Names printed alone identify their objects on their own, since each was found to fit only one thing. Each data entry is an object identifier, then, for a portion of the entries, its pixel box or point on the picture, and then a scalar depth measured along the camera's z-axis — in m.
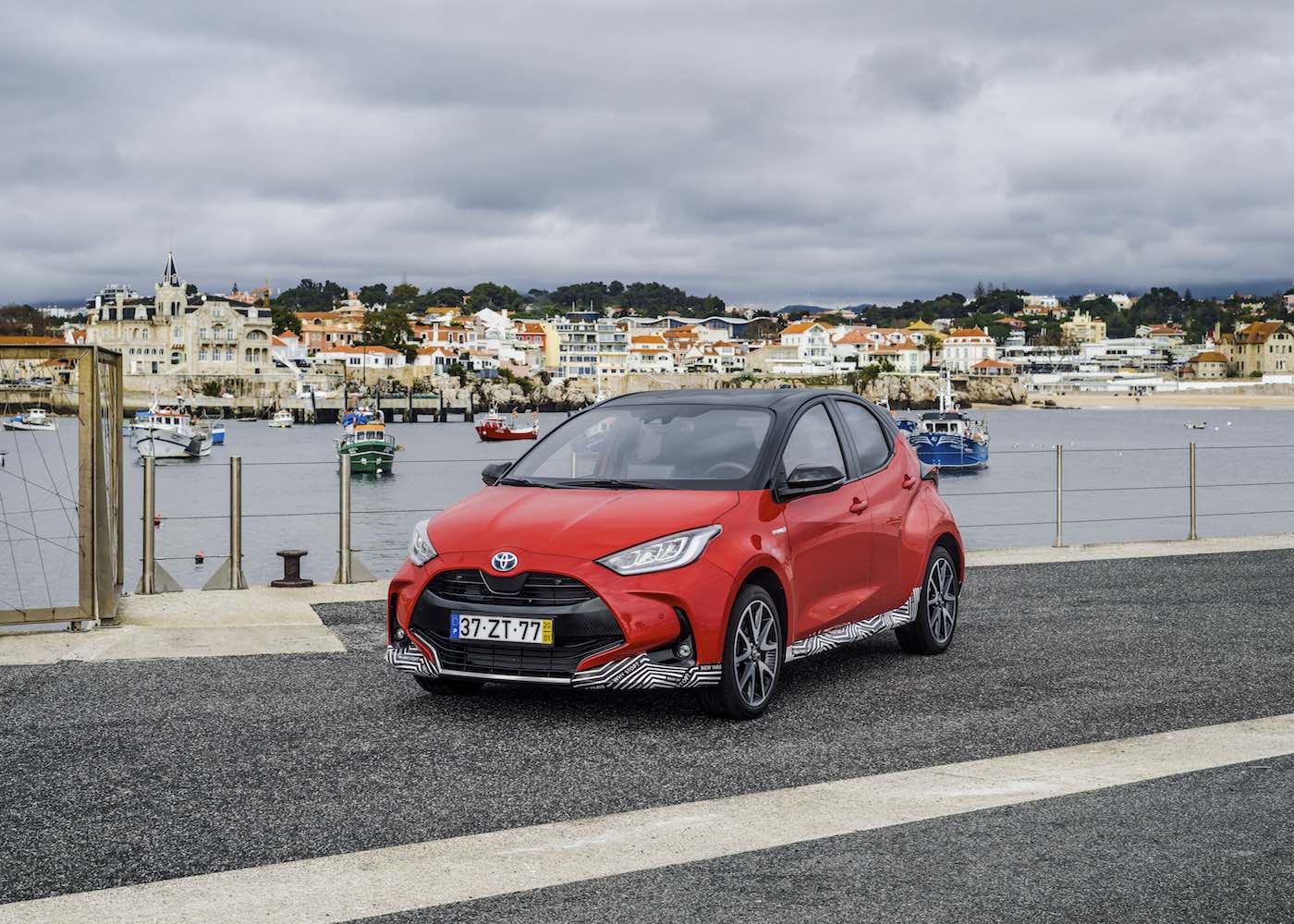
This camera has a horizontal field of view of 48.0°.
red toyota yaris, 6.61
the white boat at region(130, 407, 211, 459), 85.44
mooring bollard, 11.59
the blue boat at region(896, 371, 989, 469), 76.25
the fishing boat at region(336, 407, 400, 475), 74.38
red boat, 105.00
